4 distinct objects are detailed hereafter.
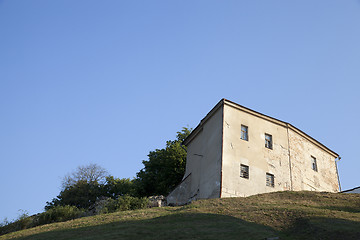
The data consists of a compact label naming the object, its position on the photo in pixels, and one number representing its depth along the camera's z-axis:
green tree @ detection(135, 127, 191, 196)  44.72
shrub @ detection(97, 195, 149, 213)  30.39
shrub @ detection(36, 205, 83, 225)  30.81
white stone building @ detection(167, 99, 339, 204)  30.69
